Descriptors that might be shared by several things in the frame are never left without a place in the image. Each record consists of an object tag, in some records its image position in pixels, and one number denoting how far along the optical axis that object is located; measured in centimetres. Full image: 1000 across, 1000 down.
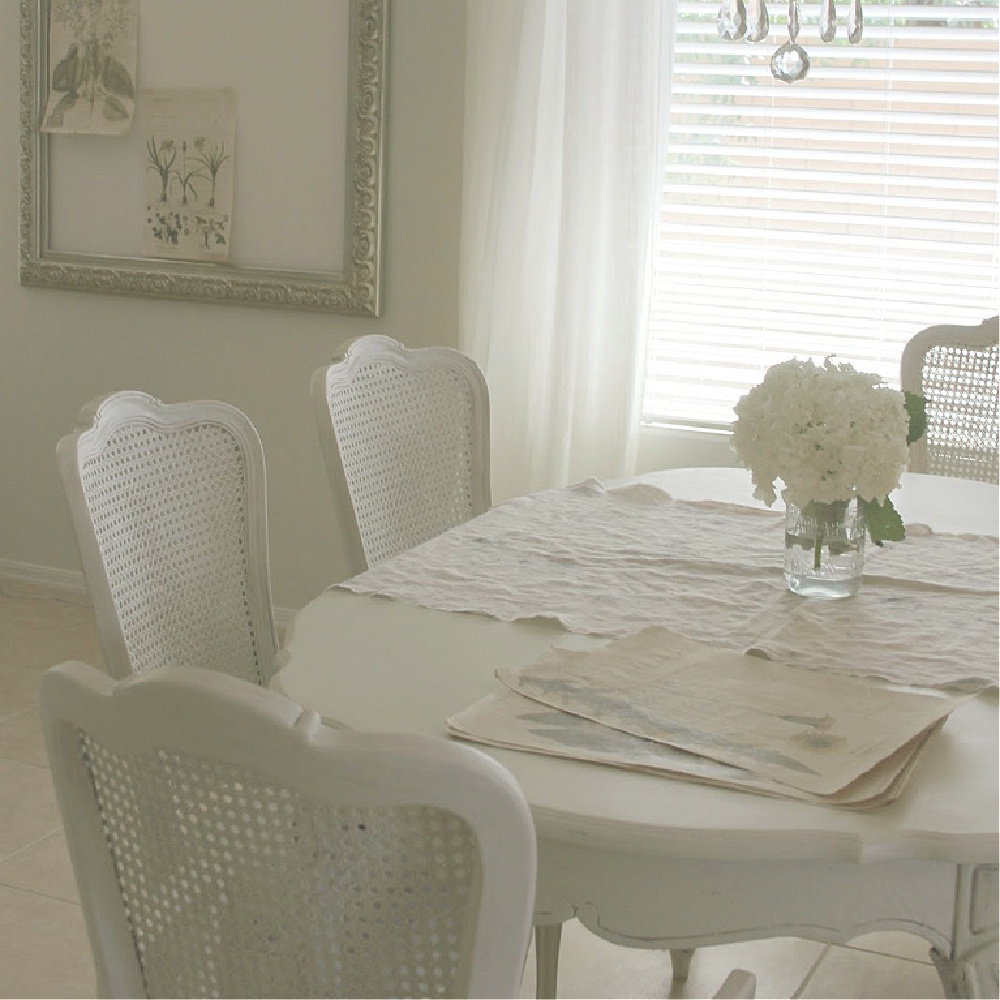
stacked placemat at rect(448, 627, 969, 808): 136
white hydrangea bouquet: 180
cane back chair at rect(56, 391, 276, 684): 192
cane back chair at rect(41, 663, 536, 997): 98
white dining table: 125
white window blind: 323
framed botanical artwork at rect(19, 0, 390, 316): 372
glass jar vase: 187
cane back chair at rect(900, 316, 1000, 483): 291
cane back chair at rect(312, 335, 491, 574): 249
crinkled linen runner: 172
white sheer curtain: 333
